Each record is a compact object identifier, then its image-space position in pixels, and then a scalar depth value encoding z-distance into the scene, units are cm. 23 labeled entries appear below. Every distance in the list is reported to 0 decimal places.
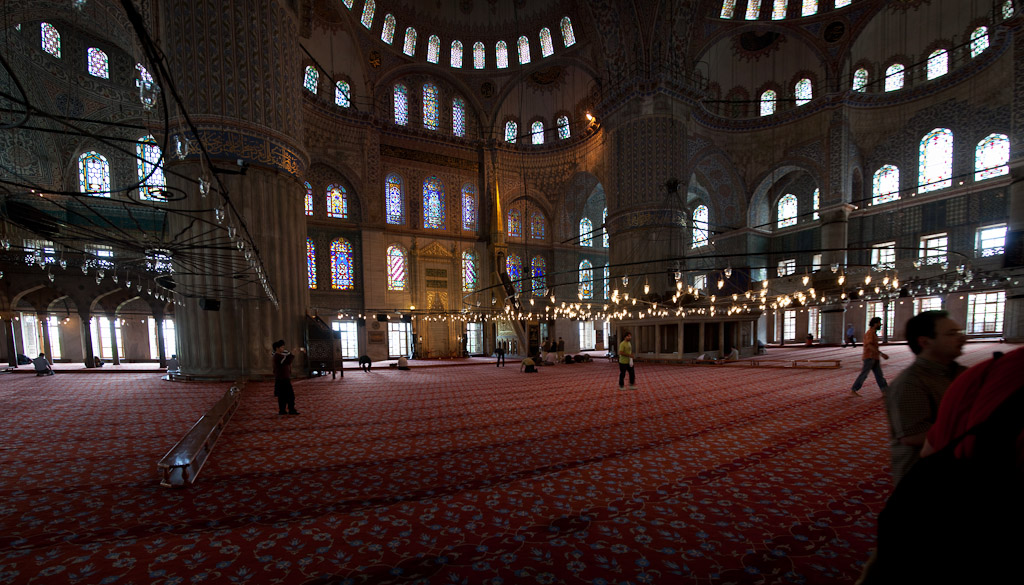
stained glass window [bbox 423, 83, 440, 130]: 1720
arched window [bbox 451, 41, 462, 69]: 1758
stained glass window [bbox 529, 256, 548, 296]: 1875
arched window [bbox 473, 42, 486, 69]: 1773
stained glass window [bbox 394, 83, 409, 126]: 1661
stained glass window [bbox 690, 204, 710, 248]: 1905
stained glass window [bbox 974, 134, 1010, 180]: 1176
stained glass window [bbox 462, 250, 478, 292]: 1750
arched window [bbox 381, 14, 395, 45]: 1611
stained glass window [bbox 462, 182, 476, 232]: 1775
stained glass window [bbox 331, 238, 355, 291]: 1528
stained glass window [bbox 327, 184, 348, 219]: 1529
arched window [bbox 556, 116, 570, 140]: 1802
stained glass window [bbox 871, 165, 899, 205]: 1400
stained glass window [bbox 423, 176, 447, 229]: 1705
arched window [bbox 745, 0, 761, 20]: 1482
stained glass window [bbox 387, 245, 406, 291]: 1625
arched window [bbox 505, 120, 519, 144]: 1836
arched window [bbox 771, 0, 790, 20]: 1487
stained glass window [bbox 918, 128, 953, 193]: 1298
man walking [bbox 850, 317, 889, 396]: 472
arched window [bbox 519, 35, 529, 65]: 1769
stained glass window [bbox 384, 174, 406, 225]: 1639
